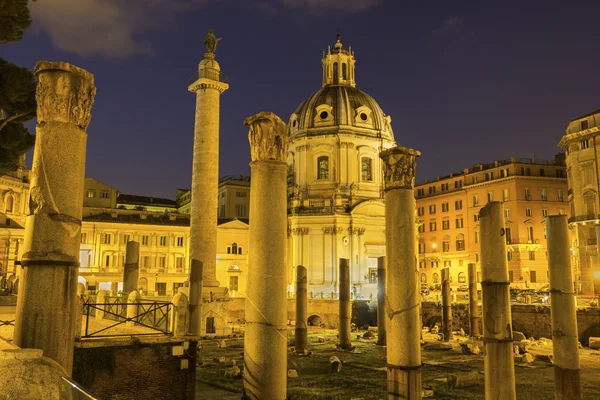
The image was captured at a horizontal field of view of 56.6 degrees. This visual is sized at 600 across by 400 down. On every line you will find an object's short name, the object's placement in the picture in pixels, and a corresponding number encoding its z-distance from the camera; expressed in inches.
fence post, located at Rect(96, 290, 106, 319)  776.3
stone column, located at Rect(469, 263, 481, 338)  1152.8
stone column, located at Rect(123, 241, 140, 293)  935.7
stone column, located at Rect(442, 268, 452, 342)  1184.2
